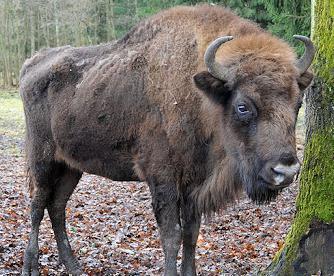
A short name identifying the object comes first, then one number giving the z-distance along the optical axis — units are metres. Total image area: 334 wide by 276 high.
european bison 10.48
